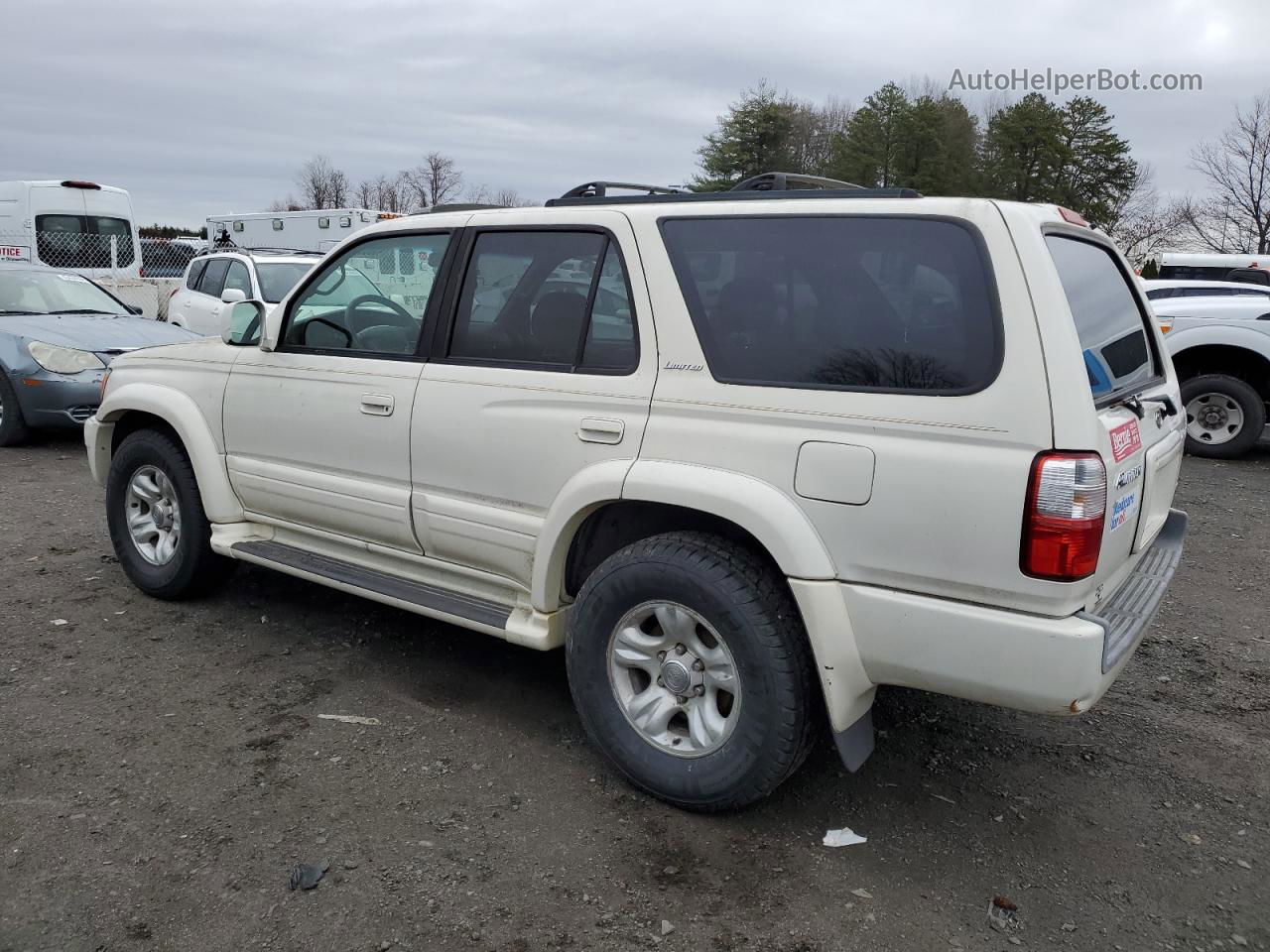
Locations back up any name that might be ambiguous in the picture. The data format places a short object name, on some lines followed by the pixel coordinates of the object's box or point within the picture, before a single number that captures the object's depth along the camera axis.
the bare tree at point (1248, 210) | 35.72
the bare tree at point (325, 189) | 50.69
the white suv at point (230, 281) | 11.74
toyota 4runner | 2.65
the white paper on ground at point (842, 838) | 3.12
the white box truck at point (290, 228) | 20.22
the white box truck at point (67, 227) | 17.97
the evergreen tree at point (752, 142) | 46.59
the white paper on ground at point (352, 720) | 3.82
